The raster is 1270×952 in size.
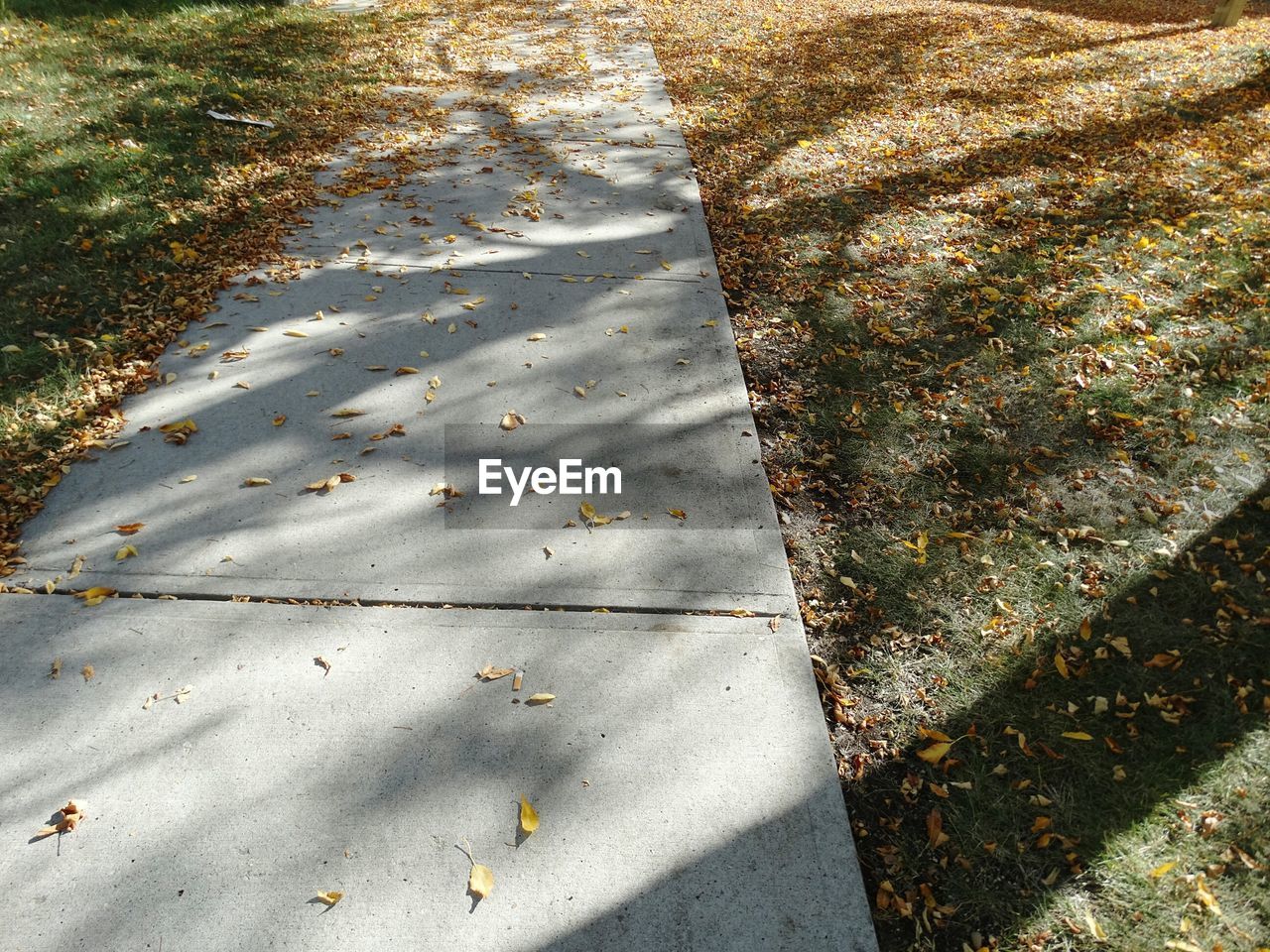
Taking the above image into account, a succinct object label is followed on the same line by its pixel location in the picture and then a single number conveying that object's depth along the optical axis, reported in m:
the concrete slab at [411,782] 1.99
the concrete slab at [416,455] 2.88
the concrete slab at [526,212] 4.89
